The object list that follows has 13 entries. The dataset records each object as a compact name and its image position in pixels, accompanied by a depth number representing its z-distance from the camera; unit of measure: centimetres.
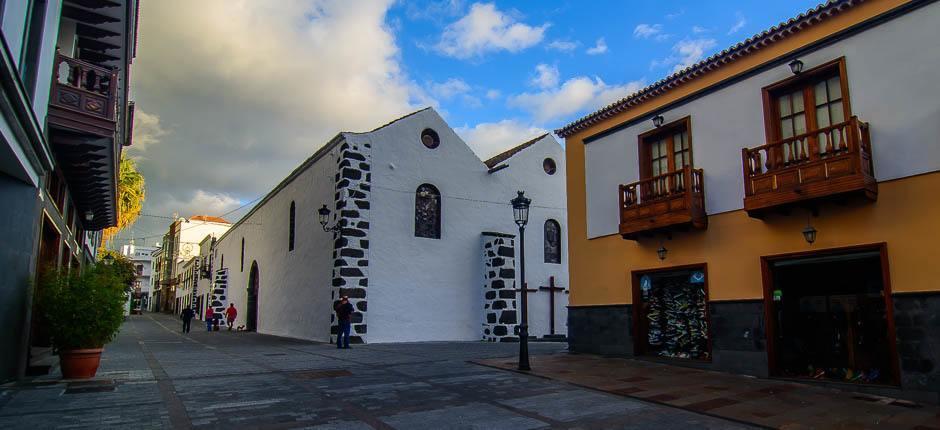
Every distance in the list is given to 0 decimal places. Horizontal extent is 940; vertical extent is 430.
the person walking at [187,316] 2486
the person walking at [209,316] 2641
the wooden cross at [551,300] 2069
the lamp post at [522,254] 1042
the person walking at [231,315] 2638
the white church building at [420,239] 1734
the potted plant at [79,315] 833
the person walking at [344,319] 1495
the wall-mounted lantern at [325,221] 1700
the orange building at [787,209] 786
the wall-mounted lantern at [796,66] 916
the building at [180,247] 5688
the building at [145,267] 8350
